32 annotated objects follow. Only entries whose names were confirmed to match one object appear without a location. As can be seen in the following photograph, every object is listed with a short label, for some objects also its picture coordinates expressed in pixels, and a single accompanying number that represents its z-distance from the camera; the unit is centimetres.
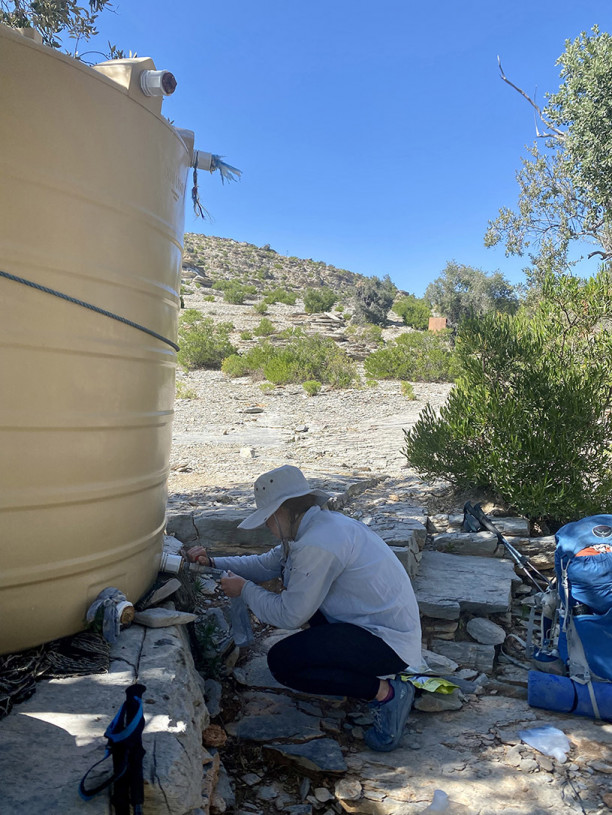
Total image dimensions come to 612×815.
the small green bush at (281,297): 3306
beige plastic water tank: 231
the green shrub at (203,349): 1807
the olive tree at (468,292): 3003
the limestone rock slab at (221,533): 479
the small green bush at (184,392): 1402
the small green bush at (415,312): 3014
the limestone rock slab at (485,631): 425
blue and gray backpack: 341
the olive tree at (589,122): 980
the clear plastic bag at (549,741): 292
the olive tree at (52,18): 566
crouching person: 292
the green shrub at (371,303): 2998
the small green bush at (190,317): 2277
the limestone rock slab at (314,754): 278
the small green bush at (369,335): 2272
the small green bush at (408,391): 1422
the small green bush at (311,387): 1448
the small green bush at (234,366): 1673
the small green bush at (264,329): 2286
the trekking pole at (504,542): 490
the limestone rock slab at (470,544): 544
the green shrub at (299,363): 1579
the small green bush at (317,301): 3157
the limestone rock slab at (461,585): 438
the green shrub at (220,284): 3544
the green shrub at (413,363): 1694
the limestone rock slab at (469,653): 404
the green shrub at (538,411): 574
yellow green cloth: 326
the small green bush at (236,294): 3114
